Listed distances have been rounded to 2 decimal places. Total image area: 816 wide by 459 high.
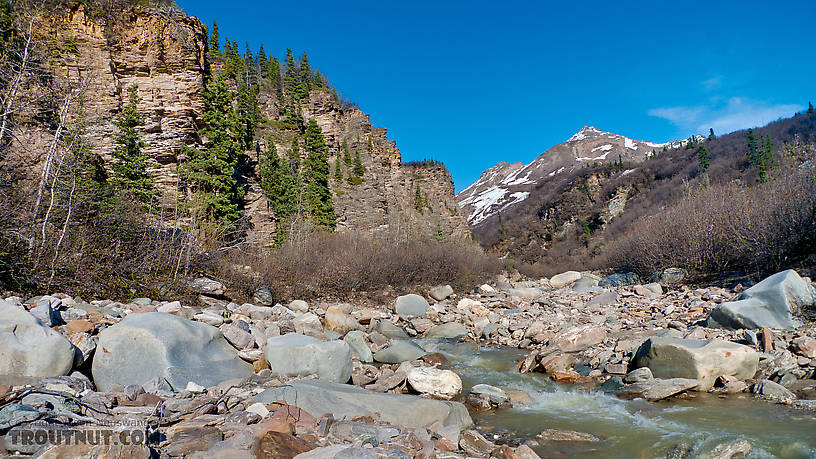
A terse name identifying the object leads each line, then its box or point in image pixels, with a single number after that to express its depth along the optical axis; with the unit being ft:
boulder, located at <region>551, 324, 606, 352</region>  26.71
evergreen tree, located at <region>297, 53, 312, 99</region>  111.34
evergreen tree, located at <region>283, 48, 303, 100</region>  111.65
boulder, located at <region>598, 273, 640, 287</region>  62.56
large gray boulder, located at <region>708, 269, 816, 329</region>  24.39
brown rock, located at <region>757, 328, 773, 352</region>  21.08
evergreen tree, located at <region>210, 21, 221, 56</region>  90.69
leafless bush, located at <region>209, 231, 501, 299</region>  41.81
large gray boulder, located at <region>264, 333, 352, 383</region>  18.13
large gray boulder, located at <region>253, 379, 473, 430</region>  13.29
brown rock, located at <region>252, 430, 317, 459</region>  9.73
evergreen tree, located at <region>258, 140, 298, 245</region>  74.23
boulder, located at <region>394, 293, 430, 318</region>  44.61
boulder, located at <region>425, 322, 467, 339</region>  36.42
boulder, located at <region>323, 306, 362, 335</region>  33.53
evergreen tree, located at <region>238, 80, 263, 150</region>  71.18
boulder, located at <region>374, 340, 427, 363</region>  25.75
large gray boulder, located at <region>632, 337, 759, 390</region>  18.89
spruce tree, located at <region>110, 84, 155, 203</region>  49.47
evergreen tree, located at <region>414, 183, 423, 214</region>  144.91
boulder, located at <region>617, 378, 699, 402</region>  18.08
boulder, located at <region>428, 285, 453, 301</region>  56.24
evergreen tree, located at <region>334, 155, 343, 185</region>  100.73
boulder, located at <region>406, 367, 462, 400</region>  19.08
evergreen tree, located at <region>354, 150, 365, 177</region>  108.17
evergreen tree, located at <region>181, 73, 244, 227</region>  56.49
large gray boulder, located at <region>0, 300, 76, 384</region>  13.07
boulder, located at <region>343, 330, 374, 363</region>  25.61
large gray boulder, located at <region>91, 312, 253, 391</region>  14.93
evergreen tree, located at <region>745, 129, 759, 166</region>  138.00
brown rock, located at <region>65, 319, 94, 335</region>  17.35
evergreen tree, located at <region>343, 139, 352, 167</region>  107.97
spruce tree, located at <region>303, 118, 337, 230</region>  88.22
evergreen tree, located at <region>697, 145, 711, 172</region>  159.22
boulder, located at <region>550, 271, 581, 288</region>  81.30
